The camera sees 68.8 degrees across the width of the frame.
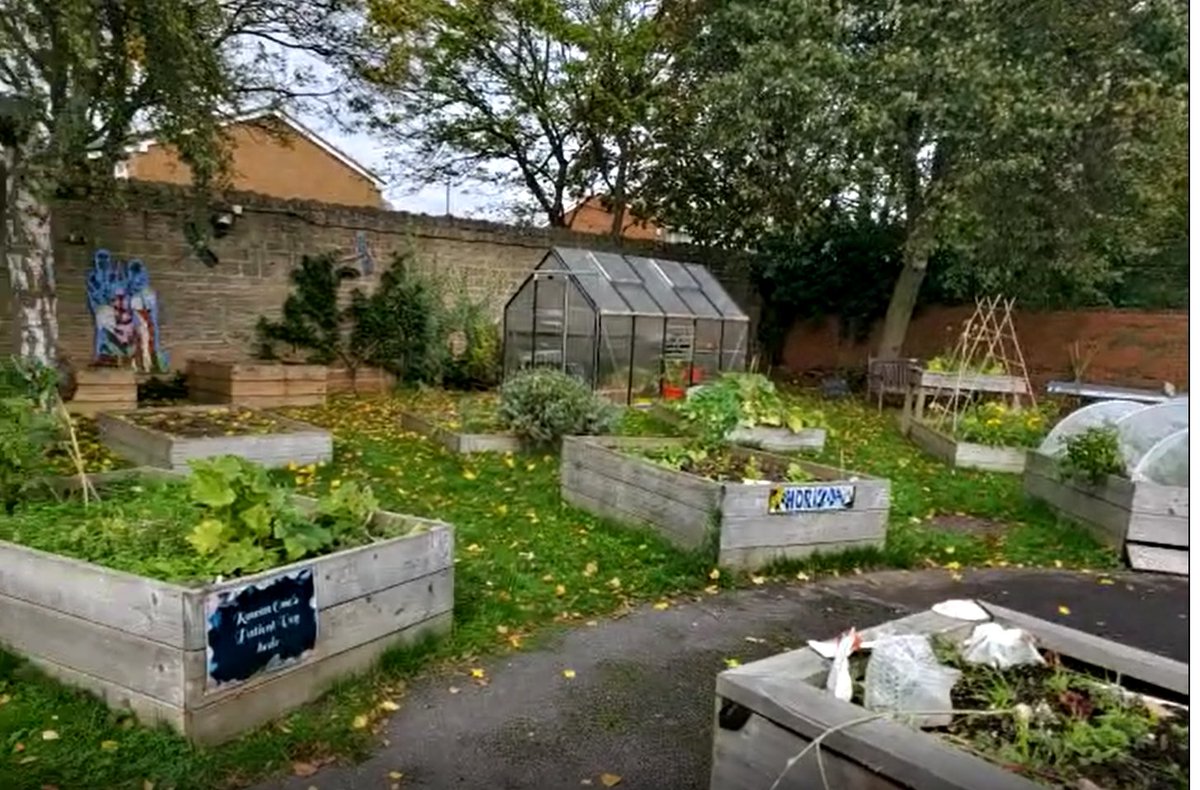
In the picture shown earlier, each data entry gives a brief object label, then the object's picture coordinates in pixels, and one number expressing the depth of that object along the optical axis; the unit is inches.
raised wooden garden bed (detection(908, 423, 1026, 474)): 329.1
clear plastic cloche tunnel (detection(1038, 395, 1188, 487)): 226.8
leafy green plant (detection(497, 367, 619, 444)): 293.6
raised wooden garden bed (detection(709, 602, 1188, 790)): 81.4
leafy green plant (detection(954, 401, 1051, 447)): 336.8
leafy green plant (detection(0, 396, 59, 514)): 155.5
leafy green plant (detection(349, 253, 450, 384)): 474.3
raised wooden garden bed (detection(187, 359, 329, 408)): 374.0
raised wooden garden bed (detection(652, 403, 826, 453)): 318.7
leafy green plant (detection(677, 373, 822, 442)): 249.2
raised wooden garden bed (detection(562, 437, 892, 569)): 189.6
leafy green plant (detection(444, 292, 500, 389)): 486.9
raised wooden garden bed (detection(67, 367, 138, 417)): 332.2
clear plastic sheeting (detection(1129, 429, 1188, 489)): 224.4
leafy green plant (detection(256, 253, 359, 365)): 449.7
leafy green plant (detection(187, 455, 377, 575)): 122.0
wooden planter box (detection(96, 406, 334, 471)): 242.2
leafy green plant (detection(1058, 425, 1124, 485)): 235.5
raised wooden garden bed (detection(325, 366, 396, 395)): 455.5
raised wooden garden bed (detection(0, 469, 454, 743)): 109.2
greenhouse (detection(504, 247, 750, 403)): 429.7
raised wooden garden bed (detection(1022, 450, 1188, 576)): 218.8
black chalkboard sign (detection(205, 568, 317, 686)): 110.7
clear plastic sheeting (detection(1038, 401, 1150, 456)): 269.4
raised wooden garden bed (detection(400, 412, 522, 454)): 297.4
